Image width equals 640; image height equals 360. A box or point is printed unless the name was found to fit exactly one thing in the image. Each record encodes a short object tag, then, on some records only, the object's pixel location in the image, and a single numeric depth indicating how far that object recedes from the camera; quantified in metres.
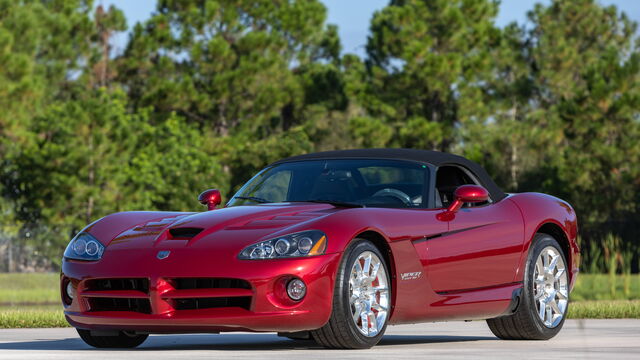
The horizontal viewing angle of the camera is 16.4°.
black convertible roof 17.05
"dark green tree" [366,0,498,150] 91.47
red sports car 13.85
